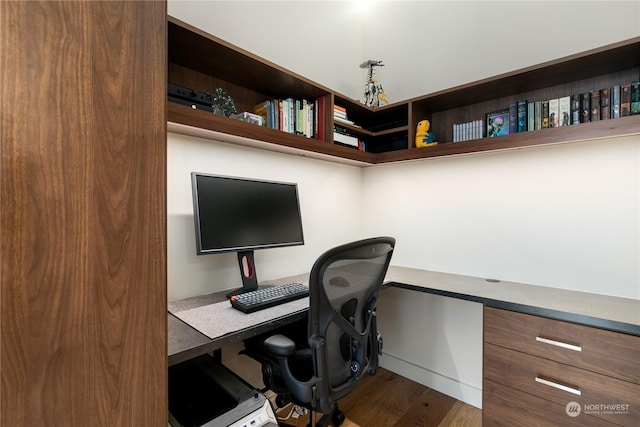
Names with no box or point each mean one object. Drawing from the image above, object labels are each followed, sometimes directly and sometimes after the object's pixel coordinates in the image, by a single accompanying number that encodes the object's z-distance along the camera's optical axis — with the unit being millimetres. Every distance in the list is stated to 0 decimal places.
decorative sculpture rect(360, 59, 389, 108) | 2406
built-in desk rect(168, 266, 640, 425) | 1124
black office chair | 1161
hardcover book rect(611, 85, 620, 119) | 1475
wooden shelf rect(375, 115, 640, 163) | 1390
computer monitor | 1417
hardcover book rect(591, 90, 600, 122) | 1530
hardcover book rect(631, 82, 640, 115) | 1404
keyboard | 1304
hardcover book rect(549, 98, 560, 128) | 1645
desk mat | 1107
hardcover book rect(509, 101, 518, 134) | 1776
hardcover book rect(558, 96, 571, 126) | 1614
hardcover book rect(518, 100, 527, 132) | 1744
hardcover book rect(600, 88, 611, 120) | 1505
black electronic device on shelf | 1337
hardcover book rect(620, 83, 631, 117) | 1439
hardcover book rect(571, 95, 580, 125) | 1589
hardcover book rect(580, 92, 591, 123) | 1557
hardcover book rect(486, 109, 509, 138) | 1846
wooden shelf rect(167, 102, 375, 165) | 1325
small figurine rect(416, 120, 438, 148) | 2088
